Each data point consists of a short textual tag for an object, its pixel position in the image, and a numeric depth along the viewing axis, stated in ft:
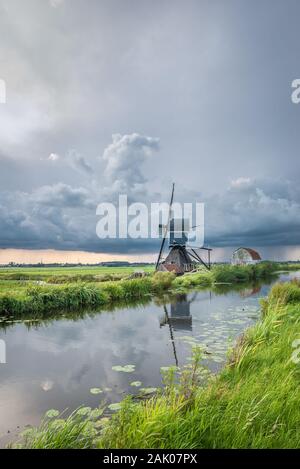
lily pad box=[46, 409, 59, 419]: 12.80
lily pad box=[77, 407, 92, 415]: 12.45
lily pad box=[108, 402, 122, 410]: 12.88
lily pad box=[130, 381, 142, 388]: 15.53
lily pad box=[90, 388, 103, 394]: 14.94
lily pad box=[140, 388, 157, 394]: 14.57
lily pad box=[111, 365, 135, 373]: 17.74
